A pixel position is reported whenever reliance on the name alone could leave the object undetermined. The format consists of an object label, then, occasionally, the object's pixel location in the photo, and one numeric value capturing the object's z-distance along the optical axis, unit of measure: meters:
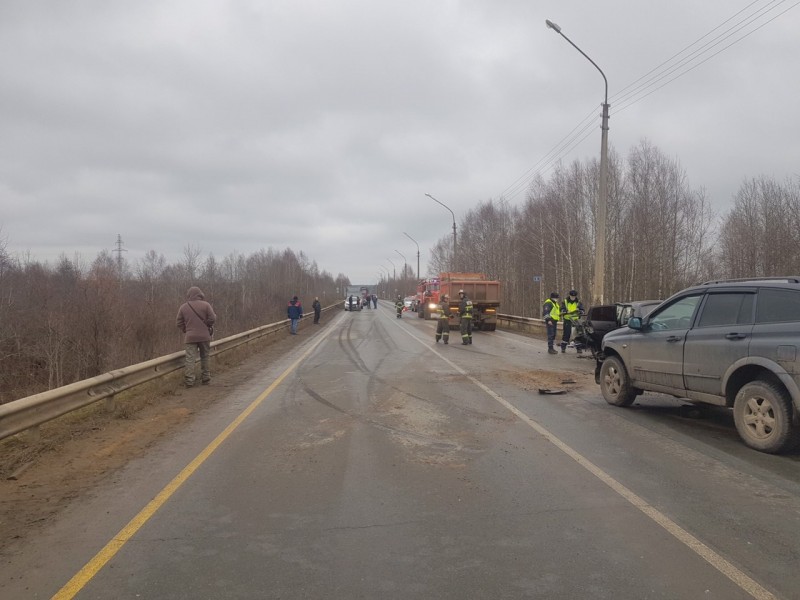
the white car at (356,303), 62.03
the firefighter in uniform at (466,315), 19.77
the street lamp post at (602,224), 17.31
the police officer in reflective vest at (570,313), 17.23
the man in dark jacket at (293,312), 26.27
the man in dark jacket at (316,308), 35.54
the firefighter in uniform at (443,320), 19.94
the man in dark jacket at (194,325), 10.55
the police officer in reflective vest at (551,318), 17.00
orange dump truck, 27.00
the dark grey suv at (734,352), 5.56
